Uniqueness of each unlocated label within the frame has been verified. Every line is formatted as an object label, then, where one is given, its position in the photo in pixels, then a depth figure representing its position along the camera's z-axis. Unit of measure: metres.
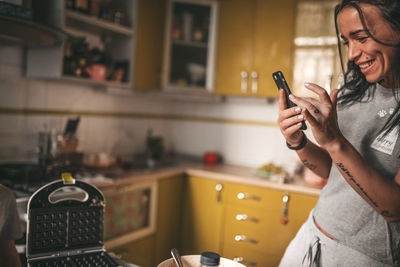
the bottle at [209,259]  0.93
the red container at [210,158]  3.19
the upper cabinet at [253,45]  2.70
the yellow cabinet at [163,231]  2.52
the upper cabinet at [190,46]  2.94
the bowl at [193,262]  0.94
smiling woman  0.96
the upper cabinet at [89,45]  2.15
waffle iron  1.05
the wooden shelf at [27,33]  1.57
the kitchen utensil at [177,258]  0.92
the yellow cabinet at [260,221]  2.38
